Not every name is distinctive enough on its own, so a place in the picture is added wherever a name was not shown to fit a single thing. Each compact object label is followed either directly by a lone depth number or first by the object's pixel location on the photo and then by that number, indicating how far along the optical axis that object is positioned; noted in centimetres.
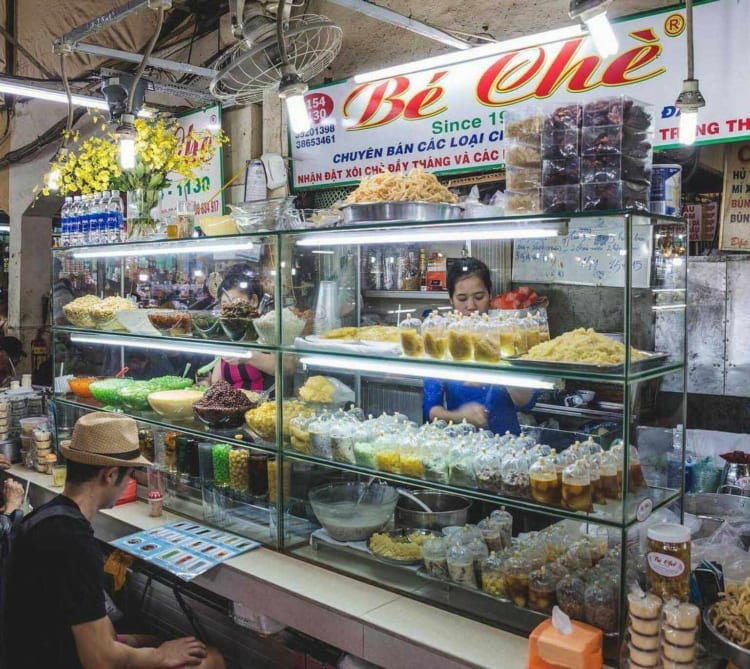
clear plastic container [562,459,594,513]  220
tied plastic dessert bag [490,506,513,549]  258
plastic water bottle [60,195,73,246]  463
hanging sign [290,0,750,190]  396
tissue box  197
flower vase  420
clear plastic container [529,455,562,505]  228
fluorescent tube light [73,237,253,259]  343
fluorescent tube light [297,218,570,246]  237
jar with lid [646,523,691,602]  200
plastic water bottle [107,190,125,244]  437
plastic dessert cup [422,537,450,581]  256
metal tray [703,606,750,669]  184
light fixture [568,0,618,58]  213
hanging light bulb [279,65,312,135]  276
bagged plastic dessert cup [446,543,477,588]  248
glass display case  226
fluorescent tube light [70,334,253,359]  346
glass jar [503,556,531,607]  233
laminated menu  299
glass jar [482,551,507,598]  240
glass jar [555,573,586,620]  220
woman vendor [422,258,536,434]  282
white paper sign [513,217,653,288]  221
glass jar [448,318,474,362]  254
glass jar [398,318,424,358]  271
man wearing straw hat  251
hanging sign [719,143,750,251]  440
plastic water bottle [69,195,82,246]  457
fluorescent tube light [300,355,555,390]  243
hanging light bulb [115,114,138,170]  352
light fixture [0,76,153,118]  507
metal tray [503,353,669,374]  215
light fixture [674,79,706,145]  271
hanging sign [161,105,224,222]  672
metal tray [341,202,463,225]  271
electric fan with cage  317
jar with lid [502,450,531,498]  236
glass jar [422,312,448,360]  262
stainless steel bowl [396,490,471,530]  282
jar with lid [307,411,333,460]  294
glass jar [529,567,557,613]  228
